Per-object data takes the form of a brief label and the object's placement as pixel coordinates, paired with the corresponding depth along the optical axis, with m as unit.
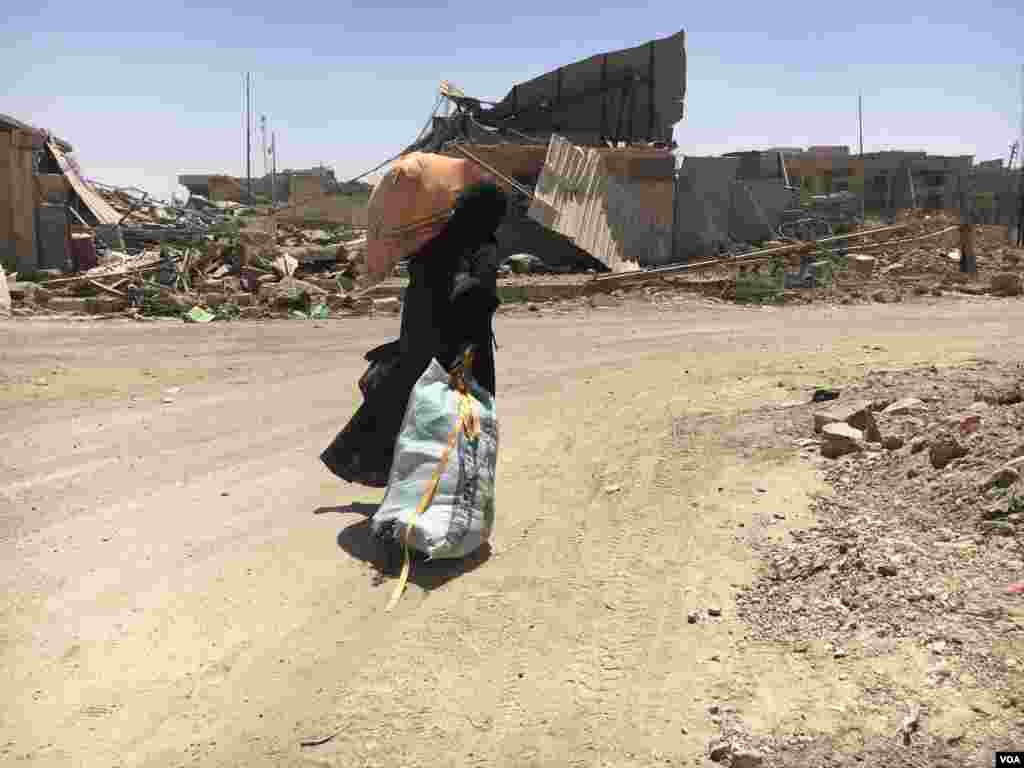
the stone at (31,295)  13.68
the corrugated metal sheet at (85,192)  19.66
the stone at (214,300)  13.72
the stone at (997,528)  3.14
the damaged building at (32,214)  15.77
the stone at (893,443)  4.38
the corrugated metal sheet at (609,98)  18.05
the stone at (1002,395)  4.47
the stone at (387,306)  13.28
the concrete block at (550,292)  13.72
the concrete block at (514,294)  13.64
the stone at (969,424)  4.09
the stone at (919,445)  4.16
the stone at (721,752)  2.38
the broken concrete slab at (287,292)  13.48
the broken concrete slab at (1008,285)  13.69
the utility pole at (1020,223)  21.99
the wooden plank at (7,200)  15.69
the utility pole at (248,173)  33.55
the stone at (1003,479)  3.38
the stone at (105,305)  13.48
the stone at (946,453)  3.90
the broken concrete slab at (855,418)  4.61
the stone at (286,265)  15.56
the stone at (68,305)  13.48
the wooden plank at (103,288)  13.90
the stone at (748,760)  2.31
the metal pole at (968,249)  15.16
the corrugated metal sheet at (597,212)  15.07
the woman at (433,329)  3.79
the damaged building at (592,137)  15.98
